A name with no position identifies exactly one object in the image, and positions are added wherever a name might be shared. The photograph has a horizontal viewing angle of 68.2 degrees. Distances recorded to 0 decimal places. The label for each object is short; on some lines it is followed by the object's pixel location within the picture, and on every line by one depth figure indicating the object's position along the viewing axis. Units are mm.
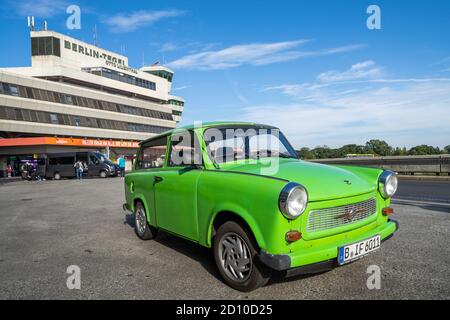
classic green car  3041
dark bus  29500
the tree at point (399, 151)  31605
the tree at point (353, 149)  23552
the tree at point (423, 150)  29647
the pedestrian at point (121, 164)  29547
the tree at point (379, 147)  31286
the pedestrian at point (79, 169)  28375
